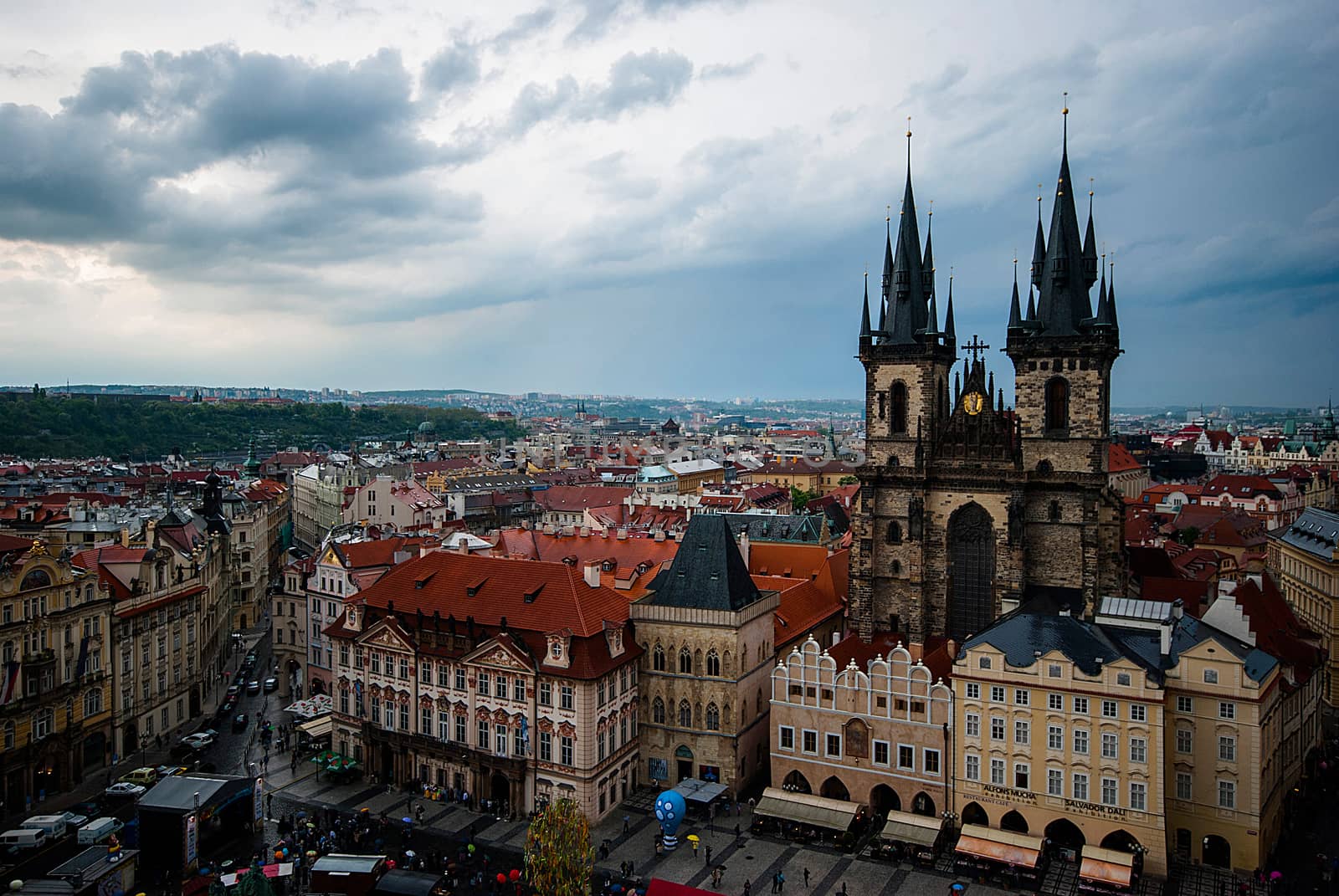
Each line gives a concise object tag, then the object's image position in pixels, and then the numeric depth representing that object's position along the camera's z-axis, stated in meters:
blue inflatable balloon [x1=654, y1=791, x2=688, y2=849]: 52.72
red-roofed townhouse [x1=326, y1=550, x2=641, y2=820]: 57.16
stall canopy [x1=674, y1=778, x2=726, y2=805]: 56.22
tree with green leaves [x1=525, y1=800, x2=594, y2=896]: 39.81
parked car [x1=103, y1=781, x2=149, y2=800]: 59.19
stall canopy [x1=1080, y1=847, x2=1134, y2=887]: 46.66
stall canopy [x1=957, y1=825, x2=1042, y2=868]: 48.97
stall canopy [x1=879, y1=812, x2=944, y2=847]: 51.41
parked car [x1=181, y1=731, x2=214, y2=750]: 67.94
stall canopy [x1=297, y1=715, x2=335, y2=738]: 67.06
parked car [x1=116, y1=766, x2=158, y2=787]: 61.38
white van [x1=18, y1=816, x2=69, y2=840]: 52.62
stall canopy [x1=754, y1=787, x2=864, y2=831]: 53.81
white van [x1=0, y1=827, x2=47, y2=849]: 50.88
